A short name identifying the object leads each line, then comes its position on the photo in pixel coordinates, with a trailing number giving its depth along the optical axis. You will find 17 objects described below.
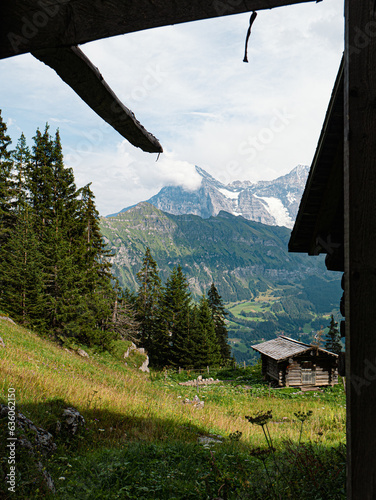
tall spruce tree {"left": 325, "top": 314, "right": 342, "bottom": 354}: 59.50
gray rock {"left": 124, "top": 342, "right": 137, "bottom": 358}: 32.17
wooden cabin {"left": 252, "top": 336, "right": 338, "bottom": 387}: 29.41
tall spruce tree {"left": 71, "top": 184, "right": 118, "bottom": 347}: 25.90
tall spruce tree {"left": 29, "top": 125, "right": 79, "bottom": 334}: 23.33
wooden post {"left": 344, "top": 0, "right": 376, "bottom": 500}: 1.59
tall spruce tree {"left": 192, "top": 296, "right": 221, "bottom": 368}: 42.50
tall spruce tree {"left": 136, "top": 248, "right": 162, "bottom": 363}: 44.75
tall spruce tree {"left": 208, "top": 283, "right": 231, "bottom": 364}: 53.31
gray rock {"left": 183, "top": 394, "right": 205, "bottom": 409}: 16.28
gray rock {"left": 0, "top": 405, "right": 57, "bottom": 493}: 4.18
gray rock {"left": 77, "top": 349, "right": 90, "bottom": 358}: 23.52
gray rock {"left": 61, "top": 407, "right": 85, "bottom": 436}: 6.18
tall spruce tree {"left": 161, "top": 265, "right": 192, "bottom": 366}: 42.59
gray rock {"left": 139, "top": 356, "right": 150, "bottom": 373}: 33.29
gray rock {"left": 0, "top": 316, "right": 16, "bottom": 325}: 18.52
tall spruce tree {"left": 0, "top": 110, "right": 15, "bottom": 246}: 27.03
